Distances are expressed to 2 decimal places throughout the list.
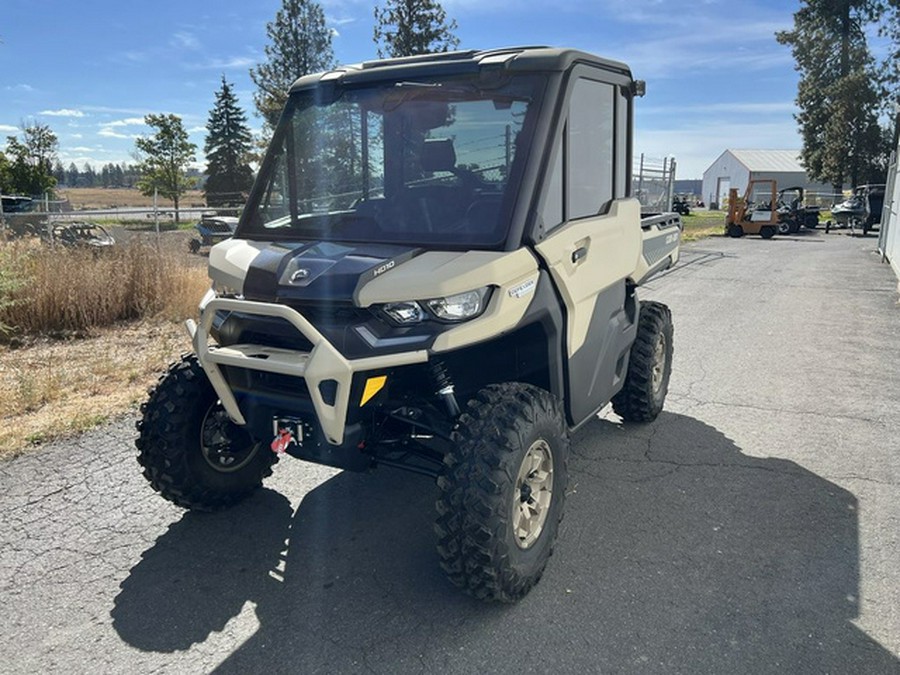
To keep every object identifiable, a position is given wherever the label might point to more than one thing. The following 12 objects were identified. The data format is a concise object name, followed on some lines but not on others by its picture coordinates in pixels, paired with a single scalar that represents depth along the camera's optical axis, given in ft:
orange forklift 84.58
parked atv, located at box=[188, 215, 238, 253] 53.47
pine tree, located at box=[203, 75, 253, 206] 157.07
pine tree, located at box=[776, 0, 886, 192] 130.72
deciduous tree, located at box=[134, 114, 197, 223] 144.56
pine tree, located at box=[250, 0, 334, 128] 117.80
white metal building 221.01
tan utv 8.97
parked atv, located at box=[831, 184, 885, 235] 90.58
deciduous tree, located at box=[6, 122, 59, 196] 135.23
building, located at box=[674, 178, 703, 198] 375.57
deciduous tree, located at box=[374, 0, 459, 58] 90.74
